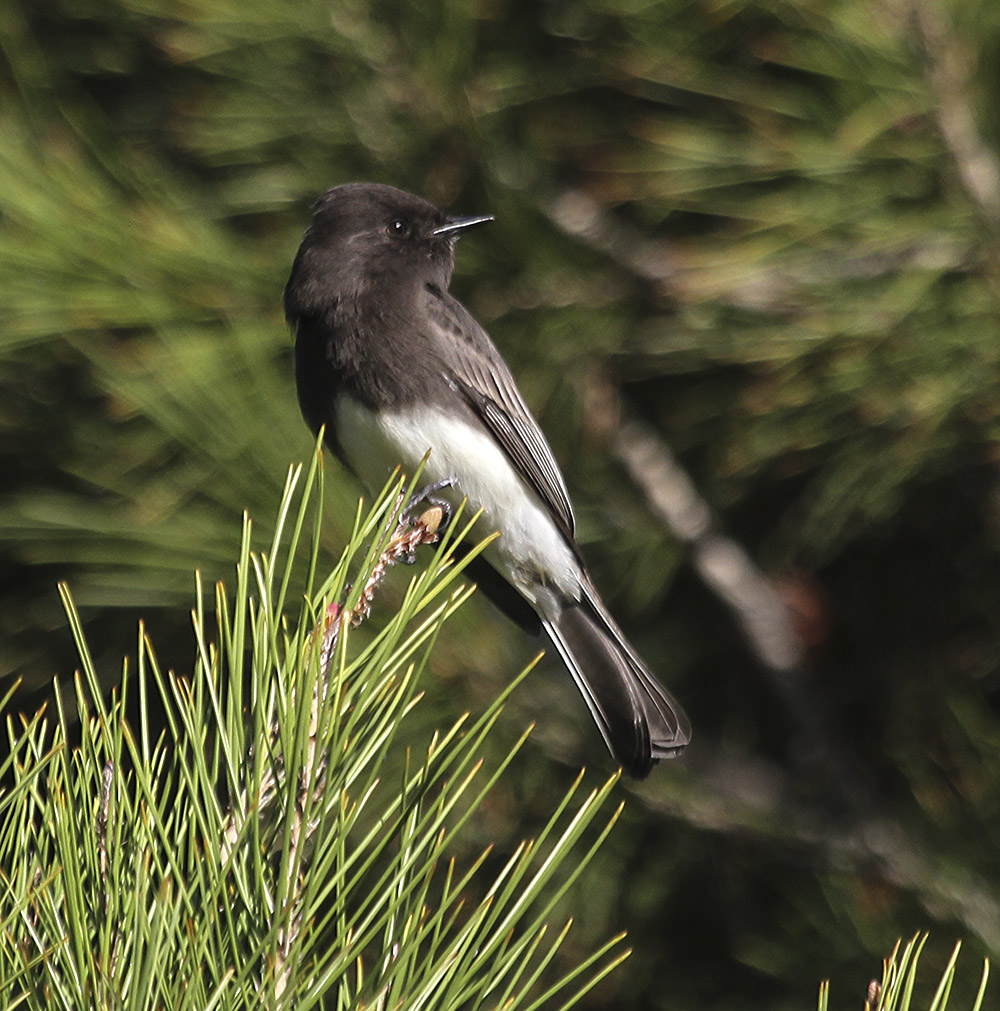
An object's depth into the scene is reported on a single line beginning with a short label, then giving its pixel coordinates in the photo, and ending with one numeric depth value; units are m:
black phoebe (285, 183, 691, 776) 5.43
